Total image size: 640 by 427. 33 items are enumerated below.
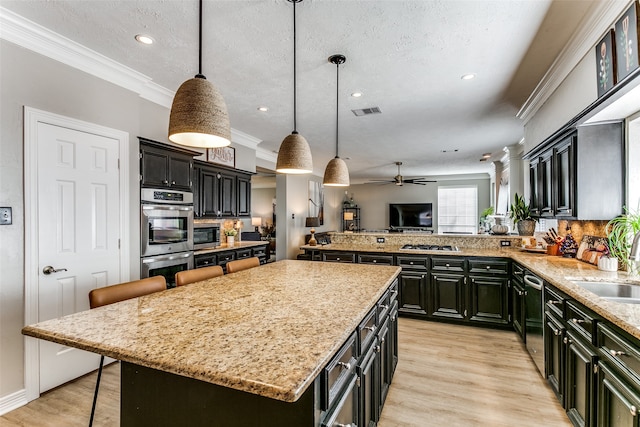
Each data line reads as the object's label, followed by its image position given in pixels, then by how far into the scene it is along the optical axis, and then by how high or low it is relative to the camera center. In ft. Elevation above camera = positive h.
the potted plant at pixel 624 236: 7.34 -0.55
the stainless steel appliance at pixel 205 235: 13.92 -0.92
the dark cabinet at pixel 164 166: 10.56 +1.82
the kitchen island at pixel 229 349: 3.05 -1.47
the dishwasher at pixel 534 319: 8.45 -3.02
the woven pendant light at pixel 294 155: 7.20 +1.41
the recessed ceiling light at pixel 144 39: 7.89 +4.56
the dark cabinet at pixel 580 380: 5.57 -3.23
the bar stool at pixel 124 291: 5.45 -1.43
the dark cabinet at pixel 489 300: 12.37 -3.44
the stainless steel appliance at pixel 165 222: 10.52 -0.20
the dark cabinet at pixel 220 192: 14.02 +1.16
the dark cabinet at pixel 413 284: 13.42 -3.01
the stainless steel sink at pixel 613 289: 6.73 -1.66
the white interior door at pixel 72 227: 7.98 -0.31
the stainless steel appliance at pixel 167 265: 10.54 -1.76
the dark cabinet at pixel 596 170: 8.02 +1.14
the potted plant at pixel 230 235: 16.30 -1.02
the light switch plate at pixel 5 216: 7.16 +0.01
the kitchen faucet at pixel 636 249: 6.64 -0.76
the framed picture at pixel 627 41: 5.70 +3.31
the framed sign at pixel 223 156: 15.03 +3.03
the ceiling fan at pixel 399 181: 28.53 +3.16
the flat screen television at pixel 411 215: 35.94 +0.00
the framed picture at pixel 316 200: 29.62 +1.52
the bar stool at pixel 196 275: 7.10 -1.44
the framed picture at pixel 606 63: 6.53 +3.31
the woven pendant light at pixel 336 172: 8.94 +1.25
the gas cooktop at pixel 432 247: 14.23 -1.55
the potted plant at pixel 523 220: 13.52 -0.24
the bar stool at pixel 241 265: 8.65 -1.43
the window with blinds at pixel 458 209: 34.63 +0.59
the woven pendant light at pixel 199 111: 4.56 +1.57
